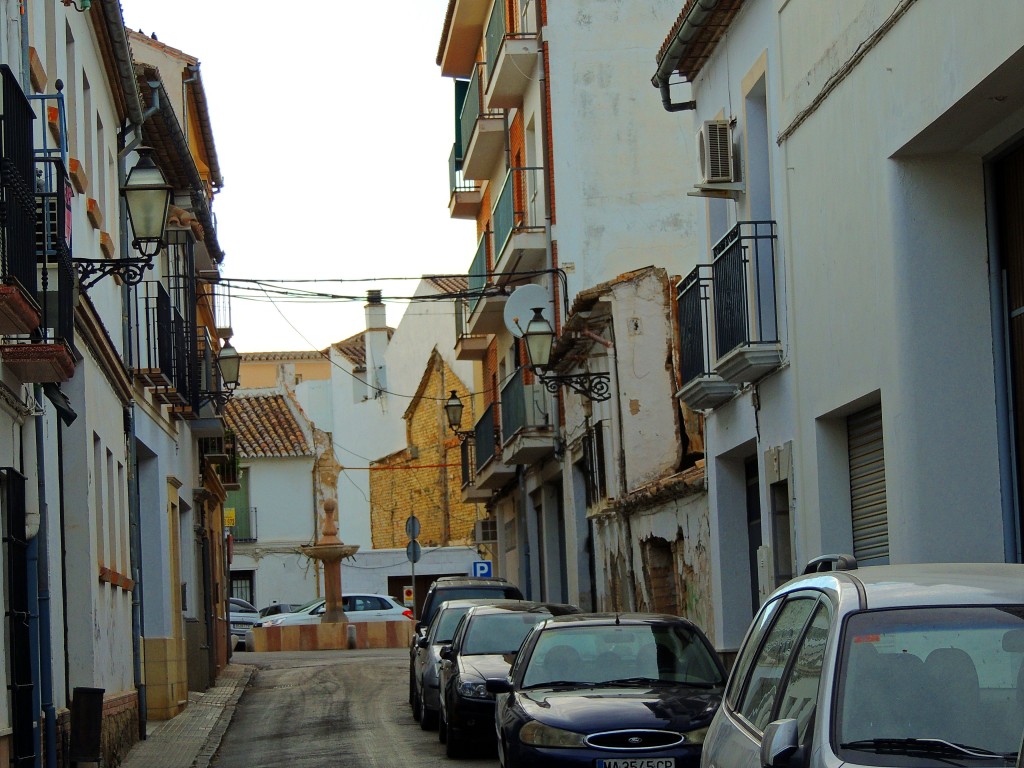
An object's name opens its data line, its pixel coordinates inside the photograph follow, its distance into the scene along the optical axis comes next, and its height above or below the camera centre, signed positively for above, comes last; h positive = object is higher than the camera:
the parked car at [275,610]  51.16 -2.61
